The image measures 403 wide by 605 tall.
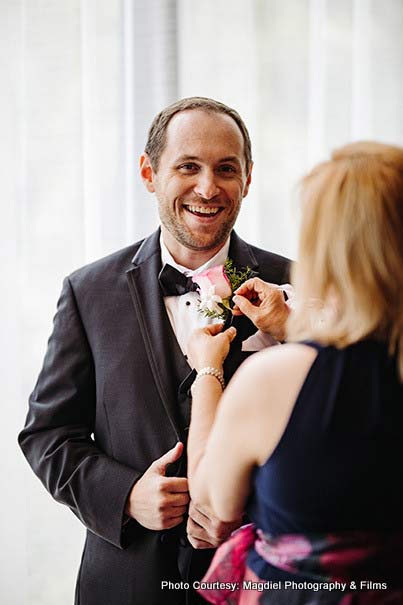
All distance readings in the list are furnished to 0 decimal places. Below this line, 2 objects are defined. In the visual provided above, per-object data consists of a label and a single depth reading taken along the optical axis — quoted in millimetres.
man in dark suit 1813
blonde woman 1145
